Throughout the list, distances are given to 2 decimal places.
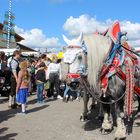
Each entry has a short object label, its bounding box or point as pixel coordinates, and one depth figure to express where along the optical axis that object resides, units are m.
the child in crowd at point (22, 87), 5.62
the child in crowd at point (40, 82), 7.16
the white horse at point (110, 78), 3.70
